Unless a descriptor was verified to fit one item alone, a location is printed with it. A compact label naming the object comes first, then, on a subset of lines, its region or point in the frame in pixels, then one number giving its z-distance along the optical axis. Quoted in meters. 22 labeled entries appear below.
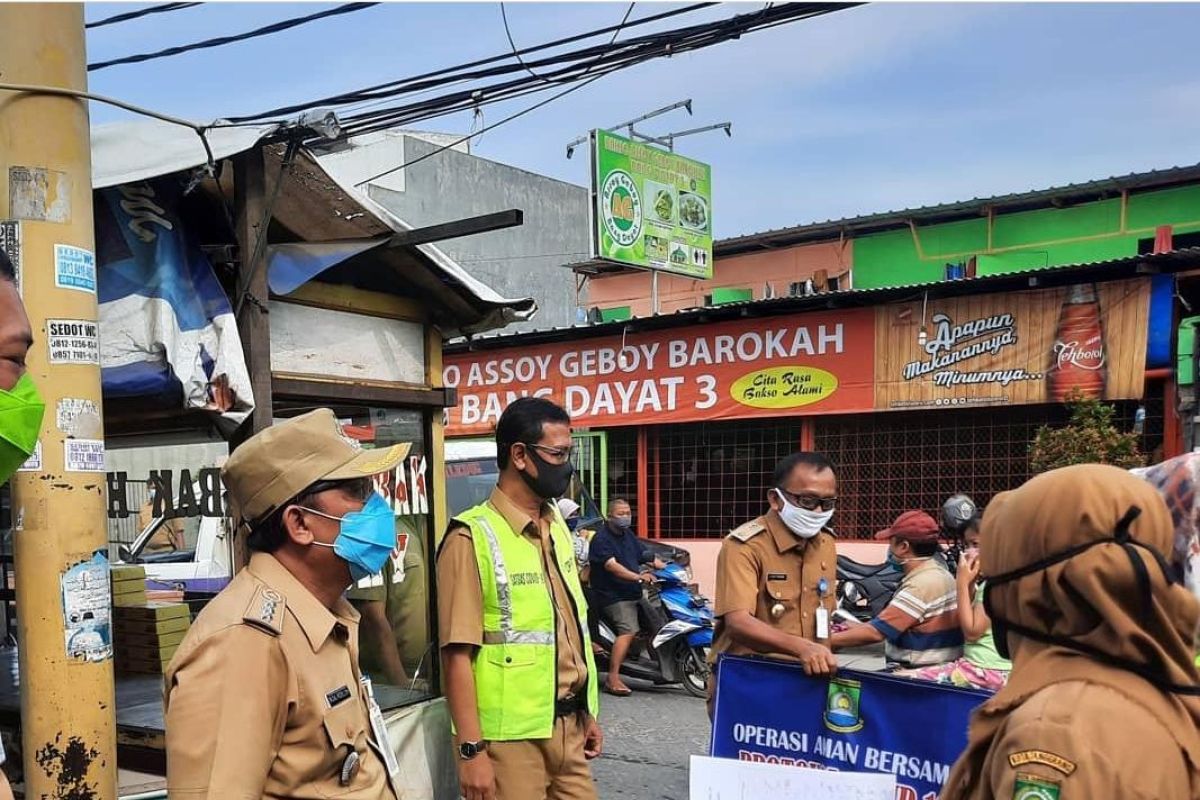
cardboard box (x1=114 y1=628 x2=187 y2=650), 4.95
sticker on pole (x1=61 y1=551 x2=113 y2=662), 2.50
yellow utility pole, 2.48
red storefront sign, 11.06
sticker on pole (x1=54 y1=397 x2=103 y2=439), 2.51
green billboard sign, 14.08
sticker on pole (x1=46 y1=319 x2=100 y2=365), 2.51
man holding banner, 3.86
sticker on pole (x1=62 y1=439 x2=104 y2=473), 2.51
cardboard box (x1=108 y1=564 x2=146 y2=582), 5.22
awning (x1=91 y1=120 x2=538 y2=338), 3.25
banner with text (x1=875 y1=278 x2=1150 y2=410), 9.32
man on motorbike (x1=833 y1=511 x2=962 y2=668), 4.18
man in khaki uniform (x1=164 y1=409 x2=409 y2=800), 1.74
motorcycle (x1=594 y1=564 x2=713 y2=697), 8.19
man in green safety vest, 3.13
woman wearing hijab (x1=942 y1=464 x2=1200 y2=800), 1.45
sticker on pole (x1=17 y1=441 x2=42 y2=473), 2.47
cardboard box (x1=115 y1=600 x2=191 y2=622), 4.93
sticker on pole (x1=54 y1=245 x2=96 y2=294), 2.54
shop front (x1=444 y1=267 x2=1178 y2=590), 9.63
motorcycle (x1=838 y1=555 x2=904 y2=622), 8.41
